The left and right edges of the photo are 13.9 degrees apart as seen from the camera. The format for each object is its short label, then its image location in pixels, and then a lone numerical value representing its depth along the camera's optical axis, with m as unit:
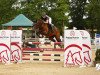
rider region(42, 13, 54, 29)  23.65
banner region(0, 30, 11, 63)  18.05
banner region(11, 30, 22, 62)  18.49
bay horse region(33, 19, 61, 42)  24.02
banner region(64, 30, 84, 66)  16.66
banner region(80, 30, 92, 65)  16.84
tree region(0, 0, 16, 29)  60.64
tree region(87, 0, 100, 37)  67.75
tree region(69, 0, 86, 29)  86.88
